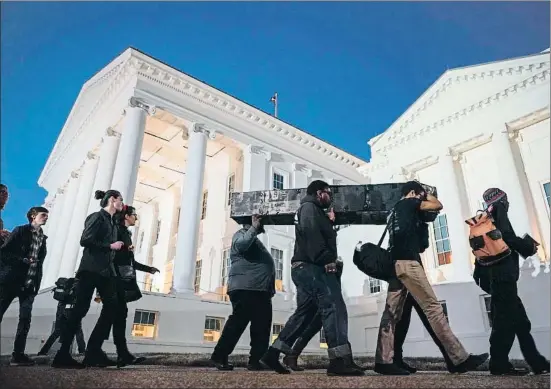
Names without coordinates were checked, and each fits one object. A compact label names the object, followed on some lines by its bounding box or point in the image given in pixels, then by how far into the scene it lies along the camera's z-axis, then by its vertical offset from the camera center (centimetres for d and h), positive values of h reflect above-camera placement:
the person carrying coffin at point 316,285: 323 +43
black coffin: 489 +163
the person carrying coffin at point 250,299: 417 +37
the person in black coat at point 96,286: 377 +46
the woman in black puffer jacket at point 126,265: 438 +78
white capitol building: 1263 +677
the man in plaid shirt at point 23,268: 455 +76
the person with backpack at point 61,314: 658 +36
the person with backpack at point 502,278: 359 +54
